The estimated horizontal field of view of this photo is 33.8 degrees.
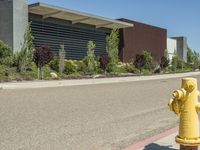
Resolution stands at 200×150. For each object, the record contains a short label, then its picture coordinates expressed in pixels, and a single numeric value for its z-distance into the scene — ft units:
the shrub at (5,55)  79.16
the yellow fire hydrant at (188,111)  13.71
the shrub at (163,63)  130.10
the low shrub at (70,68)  88.93
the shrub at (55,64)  89.95
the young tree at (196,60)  181.91
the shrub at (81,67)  93.80
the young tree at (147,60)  122.75
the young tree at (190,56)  208.72
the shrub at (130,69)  110.91
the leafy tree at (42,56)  72.98
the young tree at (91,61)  95.46
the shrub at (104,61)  95.03
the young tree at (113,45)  110.08
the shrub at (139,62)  110.60
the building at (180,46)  193.12
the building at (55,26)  87.79
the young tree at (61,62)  86.69
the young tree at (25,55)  78.55
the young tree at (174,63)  145.99
